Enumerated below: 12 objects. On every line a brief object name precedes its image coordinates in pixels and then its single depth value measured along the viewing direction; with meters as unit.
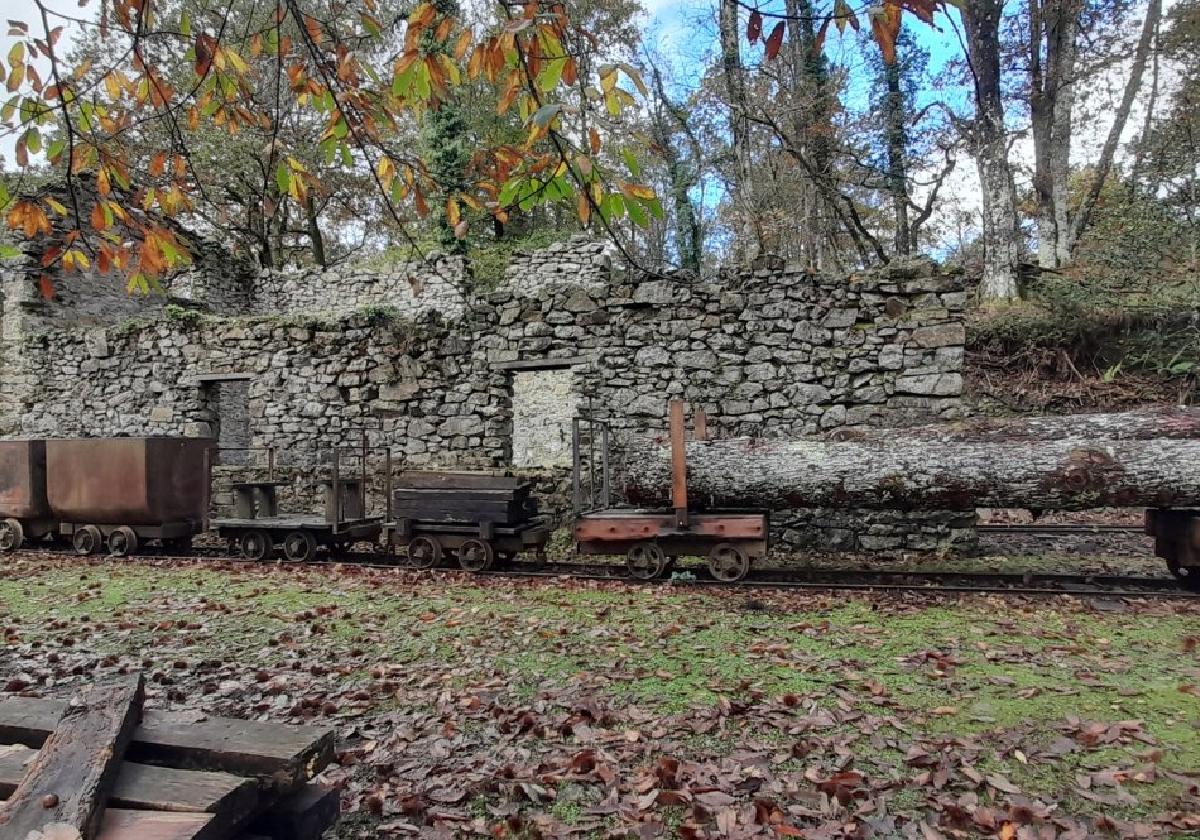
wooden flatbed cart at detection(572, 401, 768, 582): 6.88
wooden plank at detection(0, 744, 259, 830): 1.93
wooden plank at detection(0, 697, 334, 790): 2.22
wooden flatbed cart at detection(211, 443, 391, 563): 8.35
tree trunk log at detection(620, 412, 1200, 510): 6.13
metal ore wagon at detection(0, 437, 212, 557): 8.85
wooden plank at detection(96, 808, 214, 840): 1.79
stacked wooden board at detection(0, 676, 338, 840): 1.83
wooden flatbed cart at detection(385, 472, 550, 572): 7.70
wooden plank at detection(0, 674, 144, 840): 1.80
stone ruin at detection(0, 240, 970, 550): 8.90
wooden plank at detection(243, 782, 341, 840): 2.31
